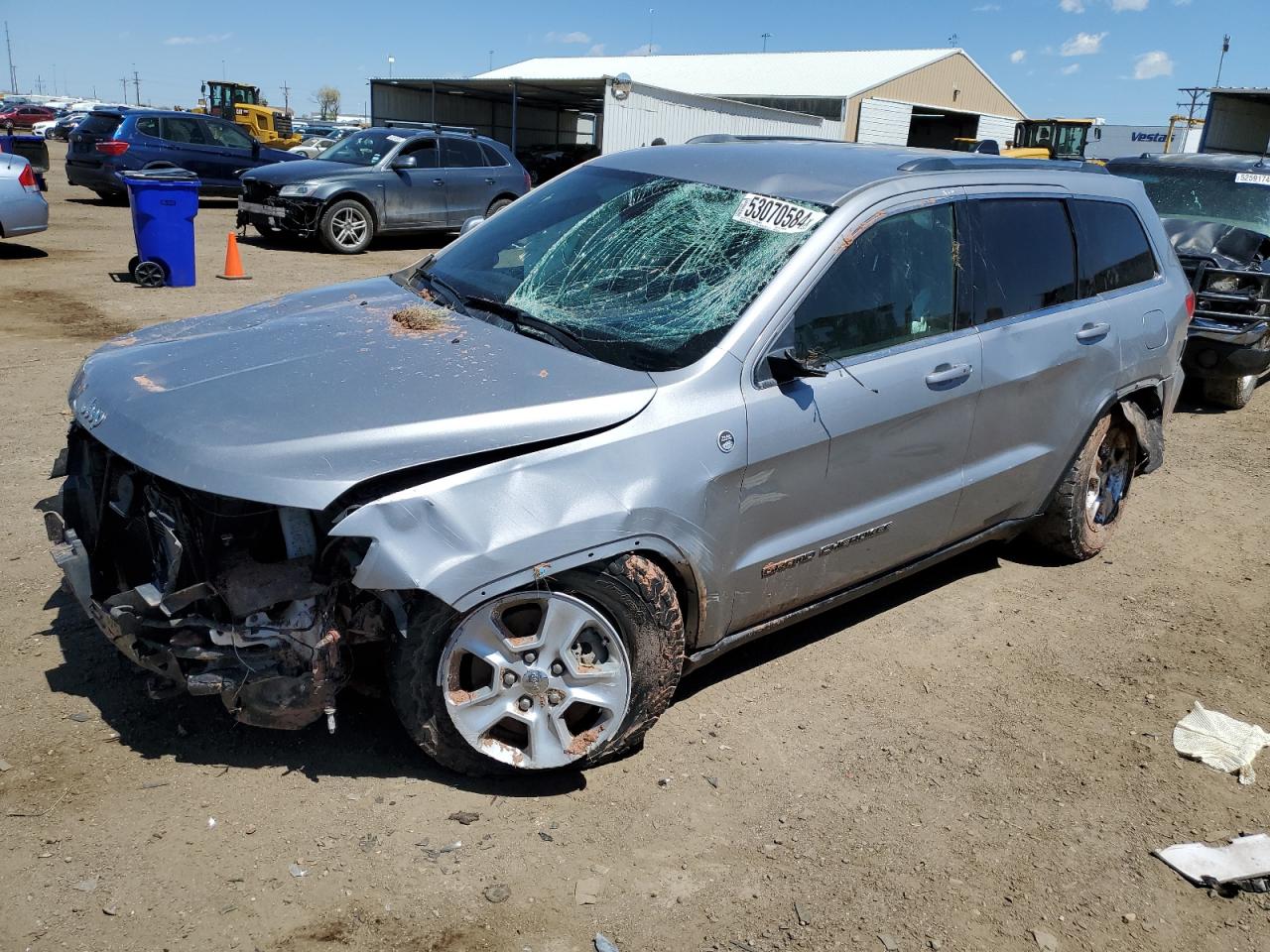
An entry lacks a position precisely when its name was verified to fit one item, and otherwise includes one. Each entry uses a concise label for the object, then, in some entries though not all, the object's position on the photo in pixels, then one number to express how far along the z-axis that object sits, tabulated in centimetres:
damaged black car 830
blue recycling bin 1091
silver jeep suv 294
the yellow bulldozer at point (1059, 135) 3103
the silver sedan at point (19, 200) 1166
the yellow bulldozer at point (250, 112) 4297
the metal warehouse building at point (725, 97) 2822
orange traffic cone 1221
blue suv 1853
